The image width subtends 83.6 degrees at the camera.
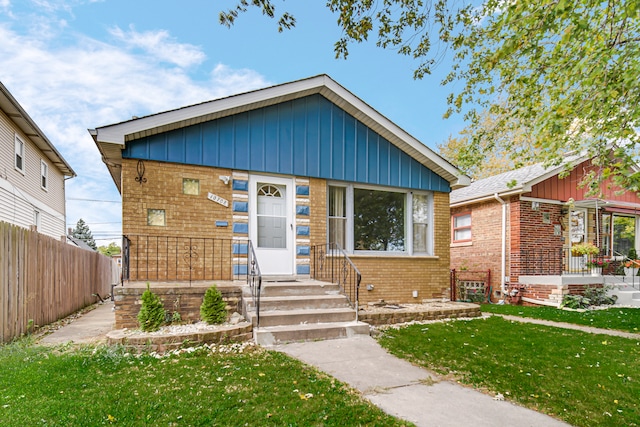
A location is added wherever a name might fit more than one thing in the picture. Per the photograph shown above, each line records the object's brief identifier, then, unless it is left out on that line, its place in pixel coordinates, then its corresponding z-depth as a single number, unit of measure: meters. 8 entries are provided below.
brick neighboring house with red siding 11.88
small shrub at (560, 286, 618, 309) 10.84
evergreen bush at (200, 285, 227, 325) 5.79
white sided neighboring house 10.73
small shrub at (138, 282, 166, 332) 5.40
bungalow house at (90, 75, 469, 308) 6.87
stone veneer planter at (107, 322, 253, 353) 4.93
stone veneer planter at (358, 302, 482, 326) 7.04
